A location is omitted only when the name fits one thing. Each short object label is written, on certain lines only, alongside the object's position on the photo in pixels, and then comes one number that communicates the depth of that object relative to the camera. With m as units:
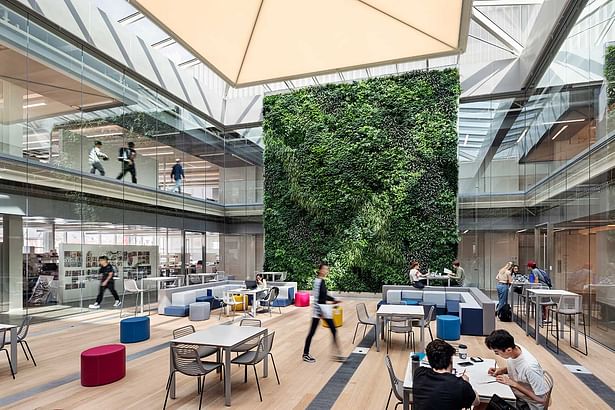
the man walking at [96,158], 13.70
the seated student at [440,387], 3.60
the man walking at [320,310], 7.97
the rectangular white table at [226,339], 5.93
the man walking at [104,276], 13.85
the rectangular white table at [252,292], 13.15
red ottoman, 6.77
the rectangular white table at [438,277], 15.29
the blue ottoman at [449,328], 9.85
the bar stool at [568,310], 8.92
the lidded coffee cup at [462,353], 5.16
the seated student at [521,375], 4.11
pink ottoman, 15.49
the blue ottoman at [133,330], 9.68
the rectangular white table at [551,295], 9.29
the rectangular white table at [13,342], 7.25
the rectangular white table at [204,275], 18.47
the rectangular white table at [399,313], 8.66
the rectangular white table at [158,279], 15.30
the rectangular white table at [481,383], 4.01
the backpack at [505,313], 12.55
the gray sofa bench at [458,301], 10.48
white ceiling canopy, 6.59
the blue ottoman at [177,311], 13.14
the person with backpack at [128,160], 15.02
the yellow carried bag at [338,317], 11.60
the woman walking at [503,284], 12.51
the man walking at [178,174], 17.94
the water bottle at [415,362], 4.95
